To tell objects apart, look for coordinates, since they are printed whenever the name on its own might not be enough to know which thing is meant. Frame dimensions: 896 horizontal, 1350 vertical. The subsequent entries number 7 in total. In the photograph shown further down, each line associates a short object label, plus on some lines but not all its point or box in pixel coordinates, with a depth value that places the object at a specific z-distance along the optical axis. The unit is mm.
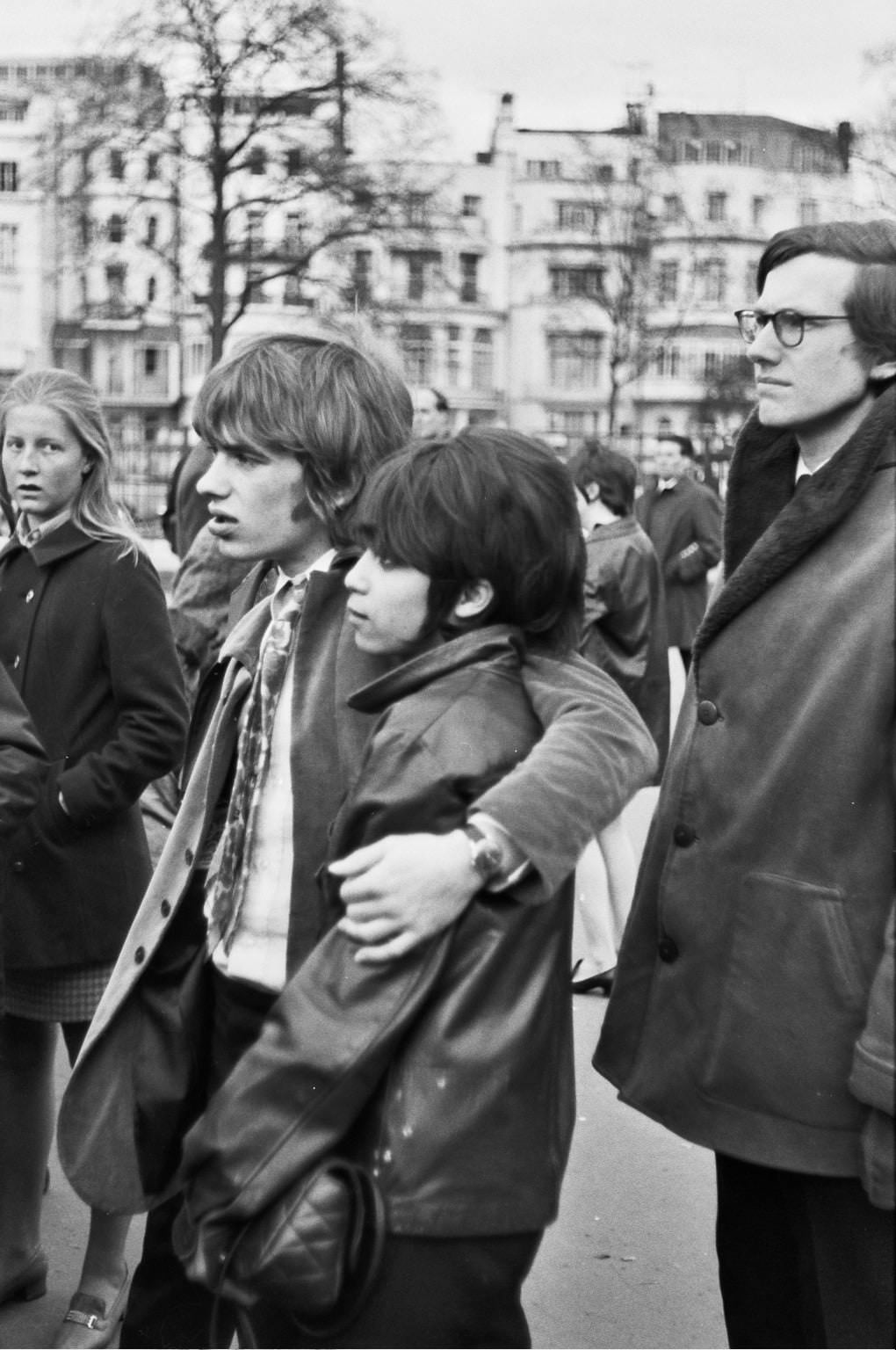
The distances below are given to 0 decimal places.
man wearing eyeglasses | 2430
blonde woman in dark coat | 3684
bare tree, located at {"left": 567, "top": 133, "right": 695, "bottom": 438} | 51219
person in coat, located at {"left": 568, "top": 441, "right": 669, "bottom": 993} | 7691
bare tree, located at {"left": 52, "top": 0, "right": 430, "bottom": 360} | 27969
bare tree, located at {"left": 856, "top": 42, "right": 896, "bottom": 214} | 33969
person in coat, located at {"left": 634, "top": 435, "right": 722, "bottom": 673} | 11828
